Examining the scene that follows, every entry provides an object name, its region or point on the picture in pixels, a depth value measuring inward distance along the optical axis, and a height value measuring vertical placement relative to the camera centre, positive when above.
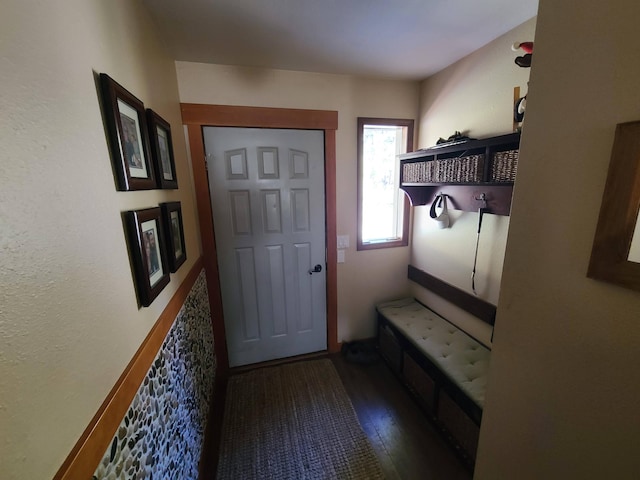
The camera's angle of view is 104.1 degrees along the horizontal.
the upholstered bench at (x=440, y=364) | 1.38 -1.13
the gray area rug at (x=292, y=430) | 1.41 -1.55
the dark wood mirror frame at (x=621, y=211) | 0.48 -0.06
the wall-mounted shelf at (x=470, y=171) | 1.20 +0.08
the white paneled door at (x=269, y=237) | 1.86 -0.38
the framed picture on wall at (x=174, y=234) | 1.13 -0.21
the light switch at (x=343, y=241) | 2.17 -0.46
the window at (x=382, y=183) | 2.12 +0.02
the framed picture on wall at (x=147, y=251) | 0.83 -0.22
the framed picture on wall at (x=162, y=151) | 1.06 +0.19
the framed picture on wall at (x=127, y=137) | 0.75 +0.18
